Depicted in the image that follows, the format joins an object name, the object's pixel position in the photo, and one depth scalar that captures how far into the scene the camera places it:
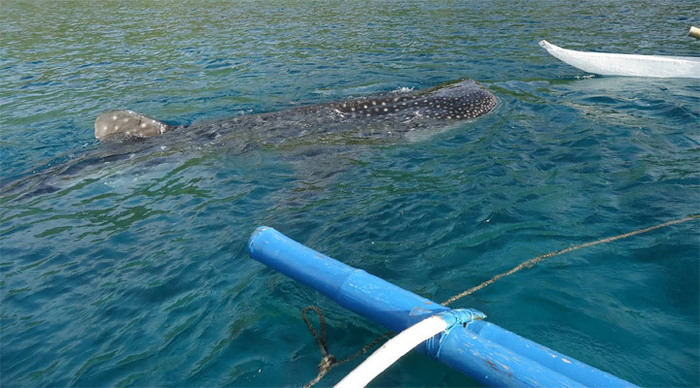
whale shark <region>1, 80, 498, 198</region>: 8.17
